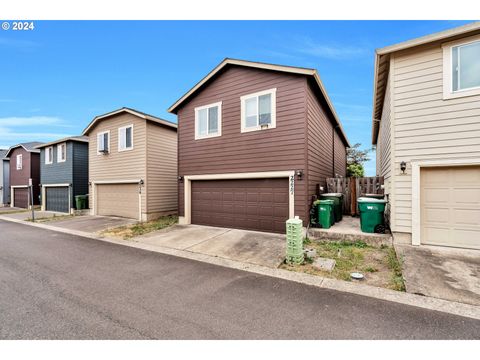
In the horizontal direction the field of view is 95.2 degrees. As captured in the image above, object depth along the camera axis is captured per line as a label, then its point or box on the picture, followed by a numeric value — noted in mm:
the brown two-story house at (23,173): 20625
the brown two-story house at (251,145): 7801
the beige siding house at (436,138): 5656
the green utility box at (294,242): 5121
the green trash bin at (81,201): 15562
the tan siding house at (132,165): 12266
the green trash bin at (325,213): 7531
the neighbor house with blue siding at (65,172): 16047
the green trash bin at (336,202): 8403
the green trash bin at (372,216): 6766
